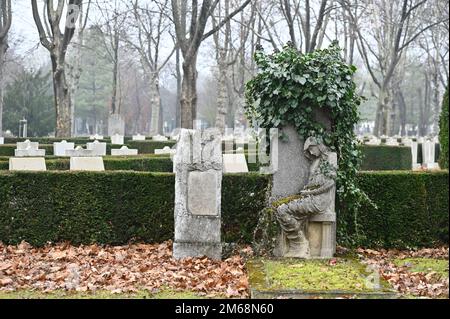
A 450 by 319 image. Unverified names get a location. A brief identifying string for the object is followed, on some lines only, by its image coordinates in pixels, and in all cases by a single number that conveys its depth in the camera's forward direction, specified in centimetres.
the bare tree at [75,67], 3597
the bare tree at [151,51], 4206
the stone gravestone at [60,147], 2315
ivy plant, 923
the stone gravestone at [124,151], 2117
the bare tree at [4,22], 2570
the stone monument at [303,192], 911
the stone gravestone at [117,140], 3091
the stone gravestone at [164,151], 2161
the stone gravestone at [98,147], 2242
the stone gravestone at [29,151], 1994
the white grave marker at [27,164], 1441
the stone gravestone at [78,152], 1906
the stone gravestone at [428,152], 2706
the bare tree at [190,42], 1891
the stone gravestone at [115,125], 4250
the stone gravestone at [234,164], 1603
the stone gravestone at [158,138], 3416
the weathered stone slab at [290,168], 936
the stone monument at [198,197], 951
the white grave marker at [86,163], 1471
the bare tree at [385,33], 3012
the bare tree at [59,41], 2442
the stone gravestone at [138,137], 3669
